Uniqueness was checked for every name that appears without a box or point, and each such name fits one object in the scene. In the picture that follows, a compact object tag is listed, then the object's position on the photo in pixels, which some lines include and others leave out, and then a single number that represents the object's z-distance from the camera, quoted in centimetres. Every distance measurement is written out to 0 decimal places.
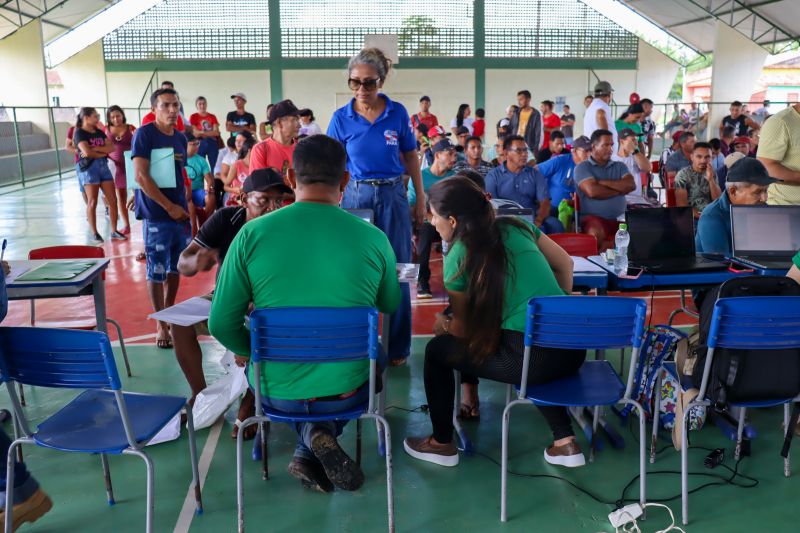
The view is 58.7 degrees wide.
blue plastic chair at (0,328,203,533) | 213
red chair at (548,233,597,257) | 418
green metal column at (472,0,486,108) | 2053
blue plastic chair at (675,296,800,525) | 245
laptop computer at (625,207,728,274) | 367
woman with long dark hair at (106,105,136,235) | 860
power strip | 255
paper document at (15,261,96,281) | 324
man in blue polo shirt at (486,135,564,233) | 612
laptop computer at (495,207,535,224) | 496
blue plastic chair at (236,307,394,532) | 230
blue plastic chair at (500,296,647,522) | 249
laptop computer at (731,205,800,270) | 381
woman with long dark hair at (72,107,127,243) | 823
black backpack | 259
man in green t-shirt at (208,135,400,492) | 238
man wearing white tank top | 789
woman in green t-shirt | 268
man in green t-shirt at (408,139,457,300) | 595
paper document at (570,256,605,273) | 353
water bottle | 354
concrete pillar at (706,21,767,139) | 1786
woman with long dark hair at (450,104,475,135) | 1354
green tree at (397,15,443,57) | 2045
